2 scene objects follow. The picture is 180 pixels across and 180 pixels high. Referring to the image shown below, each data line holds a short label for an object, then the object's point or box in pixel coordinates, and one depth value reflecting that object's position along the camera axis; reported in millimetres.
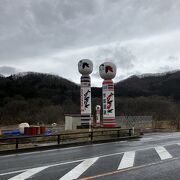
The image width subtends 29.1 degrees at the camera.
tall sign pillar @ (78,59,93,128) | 36219
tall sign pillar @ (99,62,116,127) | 35031
